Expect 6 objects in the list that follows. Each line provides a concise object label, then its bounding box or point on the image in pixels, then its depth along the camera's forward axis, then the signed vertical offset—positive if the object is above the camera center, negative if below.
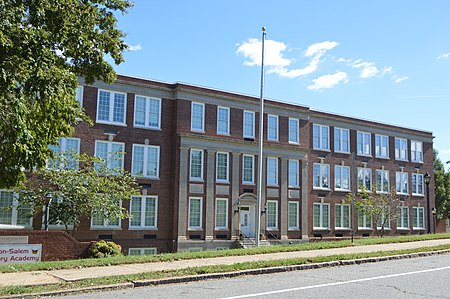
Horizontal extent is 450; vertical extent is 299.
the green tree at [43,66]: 10.13 +3.12
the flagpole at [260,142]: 23.84 +3.32
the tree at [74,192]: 23.81 +0.60
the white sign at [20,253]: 17.86 -1.91
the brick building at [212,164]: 29.42 +3.04
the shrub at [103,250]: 21.09 -1.99
